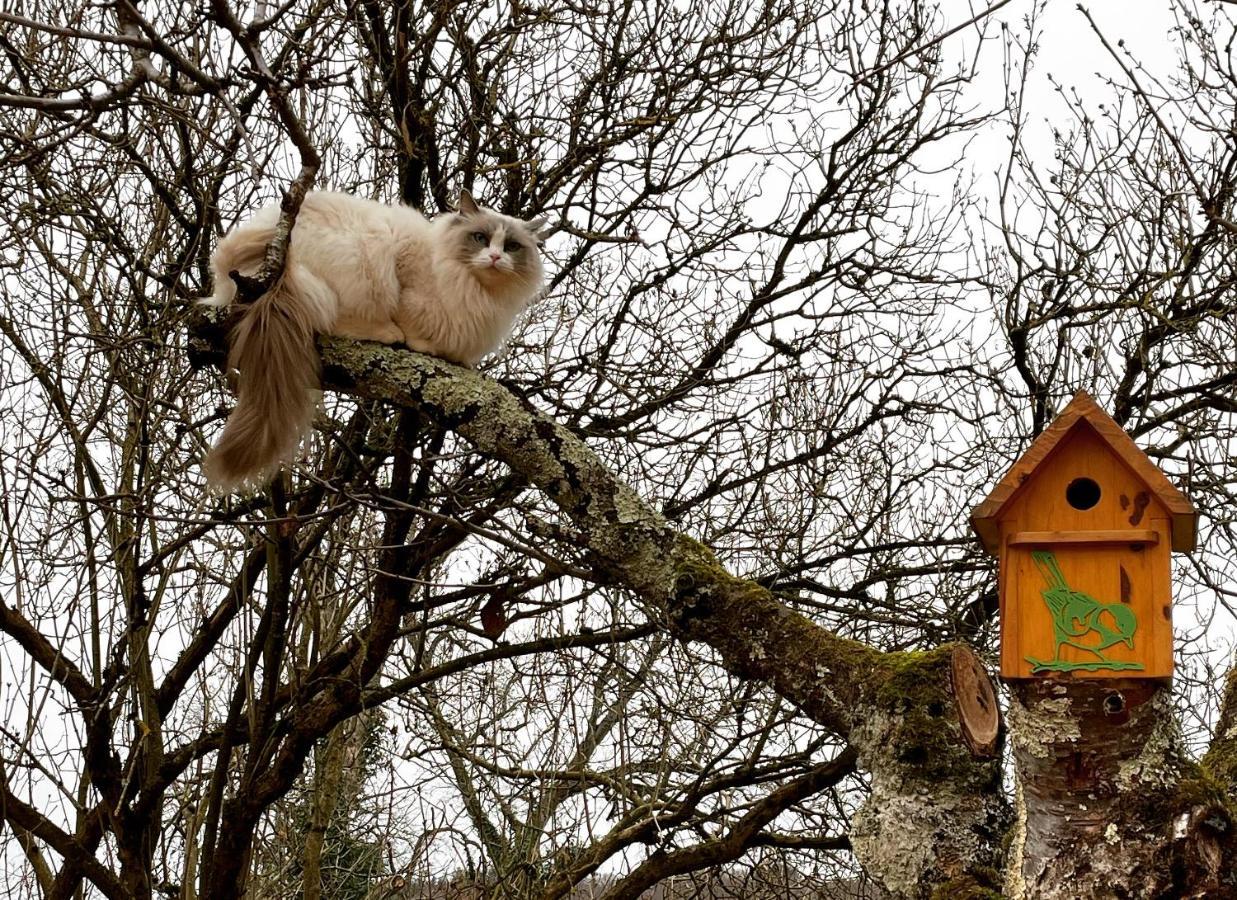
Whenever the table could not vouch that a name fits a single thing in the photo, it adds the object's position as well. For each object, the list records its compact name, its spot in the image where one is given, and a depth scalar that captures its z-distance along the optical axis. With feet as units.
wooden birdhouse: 9.01
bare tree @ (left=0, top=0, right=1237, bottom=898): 16.08
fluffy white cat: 13.32
